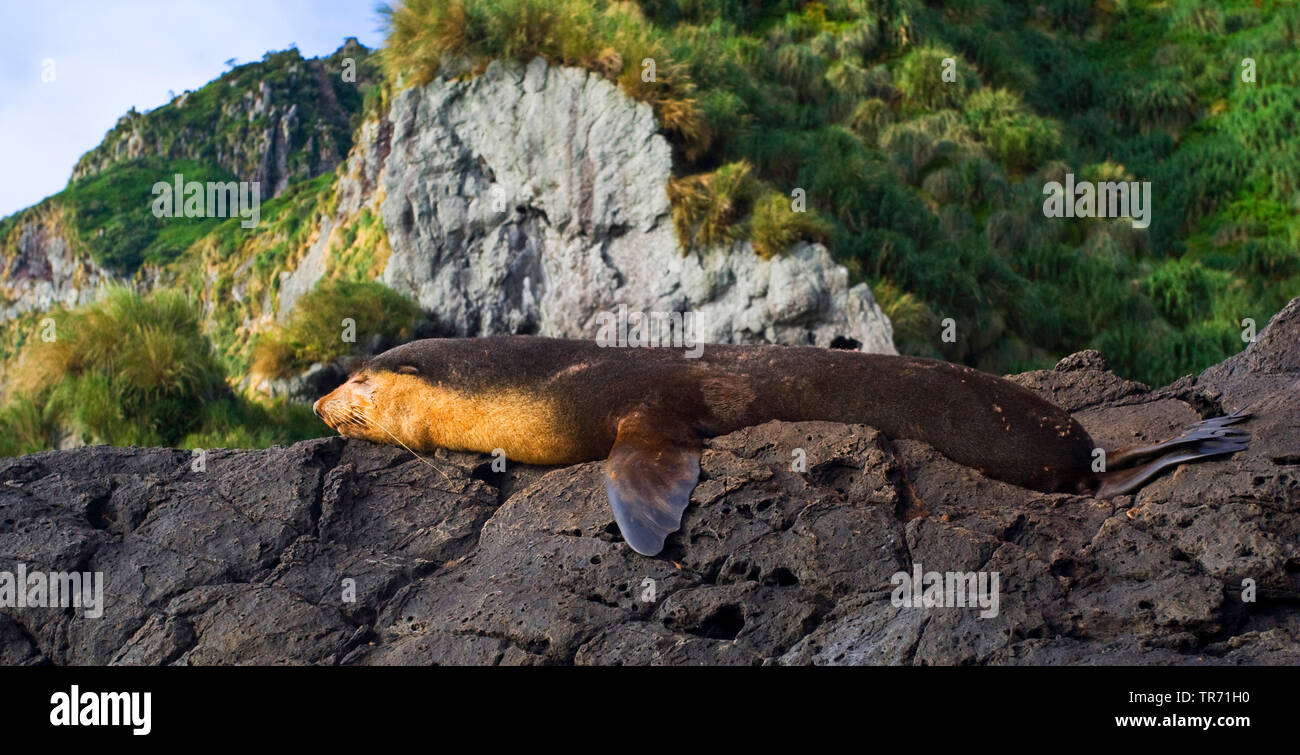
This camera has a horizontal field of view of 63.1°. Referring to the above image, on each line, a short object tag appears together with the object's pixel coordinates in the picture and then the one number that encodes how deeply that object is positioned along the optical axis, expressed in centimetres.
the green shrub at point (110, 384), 1167
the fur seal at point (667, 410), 490
